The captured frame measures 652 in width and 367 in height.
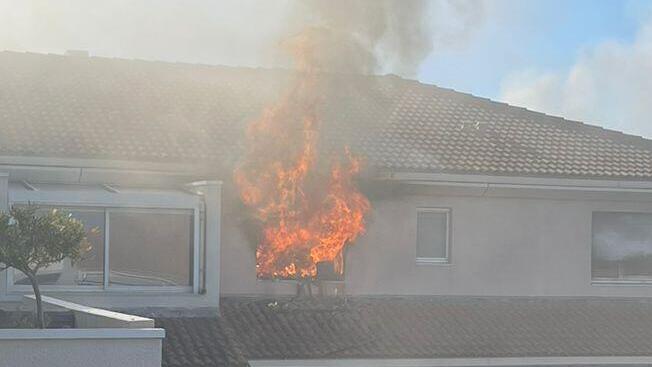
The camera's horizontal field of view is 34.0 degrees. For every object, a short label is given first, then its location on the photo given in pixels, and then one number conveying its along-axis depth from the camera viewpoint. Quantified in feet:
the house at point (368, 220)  58.59
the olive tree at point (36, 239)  44.83
